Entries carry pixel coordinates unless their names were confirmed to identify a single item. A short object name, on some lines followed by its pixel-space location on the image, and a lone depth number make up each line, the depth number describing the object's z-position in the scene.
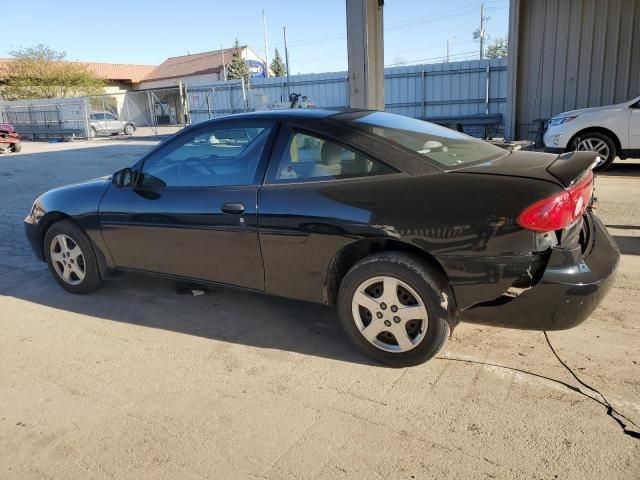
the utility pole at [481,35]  53.47
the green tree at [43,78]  44.22
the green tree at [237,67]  57.00
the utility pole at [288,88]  24.92
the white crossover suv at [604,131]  9.55
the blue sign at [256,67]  52.95
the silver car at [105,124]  30.48
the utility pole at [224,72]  48.97
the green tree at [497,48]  72.79
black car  2.79
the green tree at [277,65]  79.72
